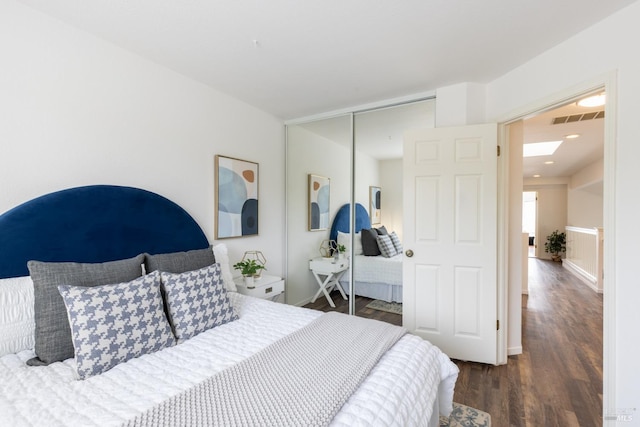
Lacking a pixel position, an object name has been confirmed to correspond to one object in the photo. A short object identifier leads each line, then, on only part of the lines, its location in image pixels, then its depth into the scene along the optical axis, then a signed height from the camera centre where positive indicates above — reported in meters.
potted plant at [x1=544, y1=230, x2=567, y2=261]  7.53 -0.81
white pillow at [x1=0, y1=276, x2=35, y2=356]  1.34 -0.49
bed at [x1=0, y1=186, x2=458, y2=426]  1.00 -0.66
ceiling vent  3.01 +1.02
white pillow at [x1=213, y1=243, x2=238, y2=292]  2.34 -0.42
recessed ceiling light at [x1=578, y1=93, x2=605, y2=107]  2.52 +0.98
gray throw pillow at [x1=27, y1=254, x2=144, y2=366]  1.32 -0.44
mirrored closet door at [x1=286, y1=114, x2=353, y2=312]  3.48 +0.02
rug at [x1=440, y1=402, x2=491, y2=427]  1.79 -1.28
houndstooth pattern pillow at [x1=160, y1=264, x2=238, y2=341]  1.61 -0.52
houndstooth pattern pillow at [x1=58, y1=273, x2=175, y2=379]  1.25 -0.51
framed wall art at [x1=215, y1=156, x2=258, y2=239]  2.74 +0.14
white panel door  2.42 -0.22
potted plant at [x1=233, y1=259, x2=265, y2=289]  2.65 -0.54
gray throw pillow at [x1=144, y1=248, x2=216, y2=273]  1.81 -0.33
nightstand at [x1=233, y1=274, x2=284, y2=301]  2.62 -0.70
